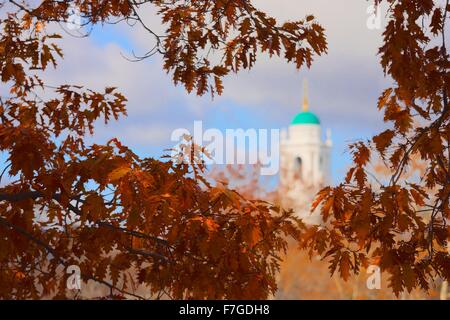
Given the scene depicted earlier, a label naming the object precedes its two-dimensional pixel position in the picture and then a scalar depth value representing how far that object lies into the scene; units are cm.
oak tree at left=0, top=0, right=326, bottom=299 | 751
